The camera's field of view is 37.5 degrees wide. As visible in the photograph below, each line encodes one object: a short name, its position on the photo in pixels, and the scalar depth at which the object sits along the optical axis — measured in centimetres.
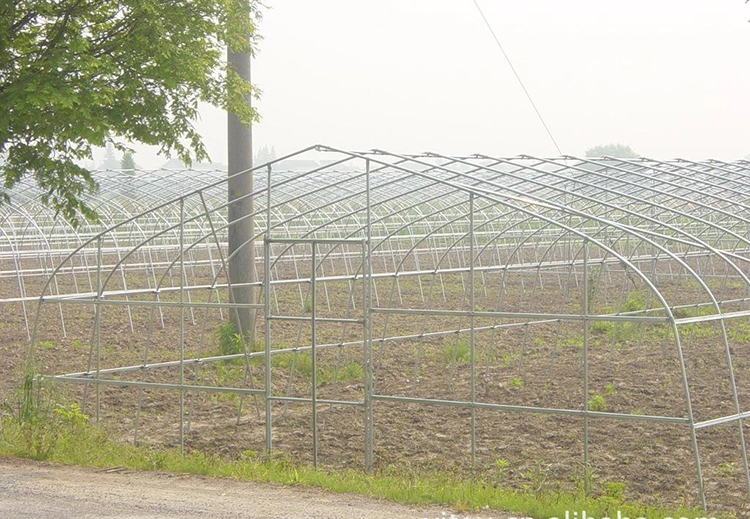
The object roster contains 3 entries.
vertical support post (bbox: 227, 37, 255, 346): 1658
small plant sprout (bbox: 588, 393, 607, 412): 1305
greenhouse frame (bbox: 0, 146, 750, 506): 1098
